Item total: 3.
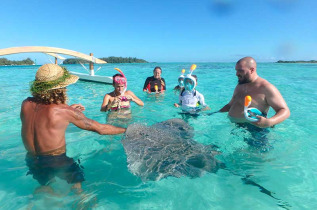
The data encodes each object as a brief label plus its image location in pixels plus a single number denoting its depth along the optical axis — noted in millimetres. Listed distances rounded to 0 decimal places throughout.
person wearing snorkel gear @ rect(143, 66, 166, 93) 8680
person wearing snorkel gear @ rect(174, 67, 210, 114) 4937
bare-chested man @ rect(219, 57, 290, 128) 3031
